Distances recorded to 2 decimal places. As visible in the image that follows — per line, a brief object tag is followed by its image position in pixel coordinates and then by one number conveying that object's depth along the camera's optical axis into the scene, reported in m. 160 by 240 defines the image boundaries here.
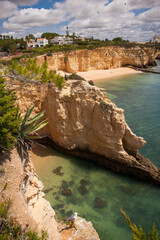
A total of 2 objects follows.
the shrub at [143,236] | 4.09
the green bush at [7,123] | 5.80
